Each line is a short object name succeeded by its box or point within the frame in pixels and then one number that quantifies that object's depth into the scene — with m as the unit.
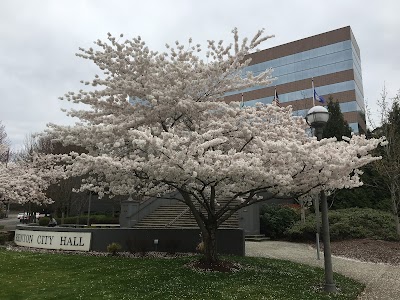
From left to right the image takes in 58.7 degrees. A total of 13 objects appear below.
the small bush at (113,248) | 14.16
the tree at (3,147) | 24.09
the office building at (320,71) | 43.06
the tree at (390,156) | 19.03
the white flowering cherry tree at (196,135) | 8.69
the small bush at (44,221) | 24.64
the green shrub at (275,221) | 22.56
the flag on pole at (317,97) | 17.62
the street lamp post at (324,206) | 8.97
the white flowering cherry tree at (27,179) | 20.78
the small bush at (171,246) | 15.21
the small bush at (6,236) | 18.81
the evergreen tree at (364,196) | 26.00
